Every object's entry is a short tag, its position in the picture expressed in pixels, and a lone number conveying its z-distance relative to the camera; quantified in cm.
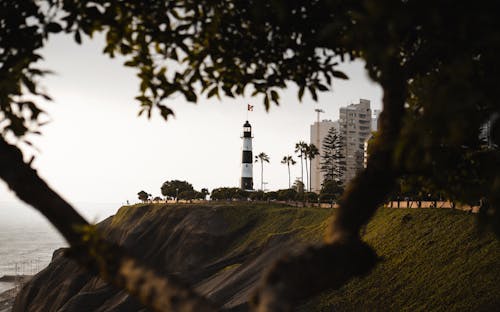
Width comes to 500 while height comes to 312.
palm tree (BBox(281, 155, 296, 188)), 12519
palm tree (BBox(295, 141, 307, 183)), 11002
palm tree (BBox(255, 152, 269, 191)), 13348
